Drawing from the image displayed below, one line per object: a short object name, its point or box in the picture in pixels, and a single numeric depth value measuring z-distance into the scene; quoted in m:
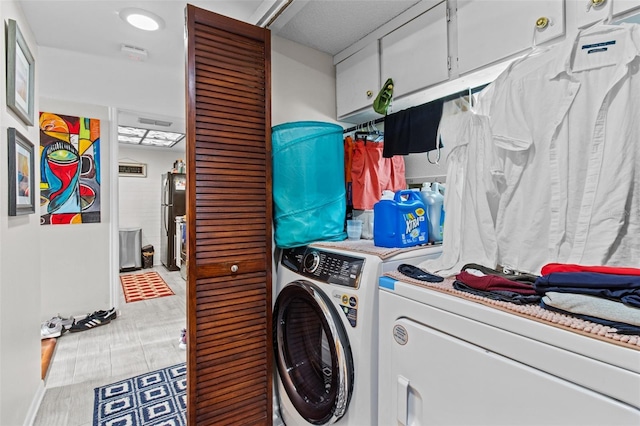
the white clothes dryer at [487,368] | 0.64
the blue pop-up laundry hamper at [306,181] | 1.70
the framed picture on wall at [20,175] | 1.48
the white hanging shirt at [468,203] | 1.30
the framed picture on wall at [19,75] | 1.48
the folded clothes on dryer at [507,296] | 0.87
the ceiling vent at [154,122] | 4.01
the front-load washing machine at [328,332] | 1.24
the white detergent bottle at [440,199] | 1.68
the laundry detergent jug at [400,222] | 1.49
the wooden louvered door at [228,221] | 1.52
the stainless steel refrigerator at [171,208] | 5.79
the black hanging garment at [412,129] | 1.75
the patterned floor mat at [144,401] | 1.89
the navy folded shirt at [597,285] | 0.73
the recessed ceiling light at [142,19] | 1.96
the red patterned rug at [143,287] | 4.35
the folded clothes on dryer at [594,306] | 0.69
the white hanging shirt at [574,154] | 0.97
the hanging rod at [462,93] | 1.62
